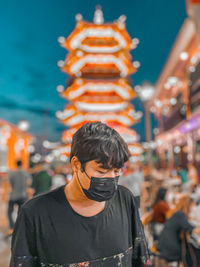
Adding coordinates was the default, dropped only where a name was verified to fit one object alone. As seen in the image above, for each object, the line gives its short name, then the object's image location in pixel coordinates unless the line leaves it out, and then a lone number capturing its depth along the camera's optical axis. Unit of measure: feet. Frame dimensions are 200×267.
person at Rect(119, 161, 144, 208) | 13.61
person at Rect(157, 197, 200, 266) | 9.73
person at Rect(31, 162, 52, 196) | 19.04
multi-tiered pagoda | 48.55
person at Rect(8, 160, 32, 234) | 16.87
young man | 3.91
